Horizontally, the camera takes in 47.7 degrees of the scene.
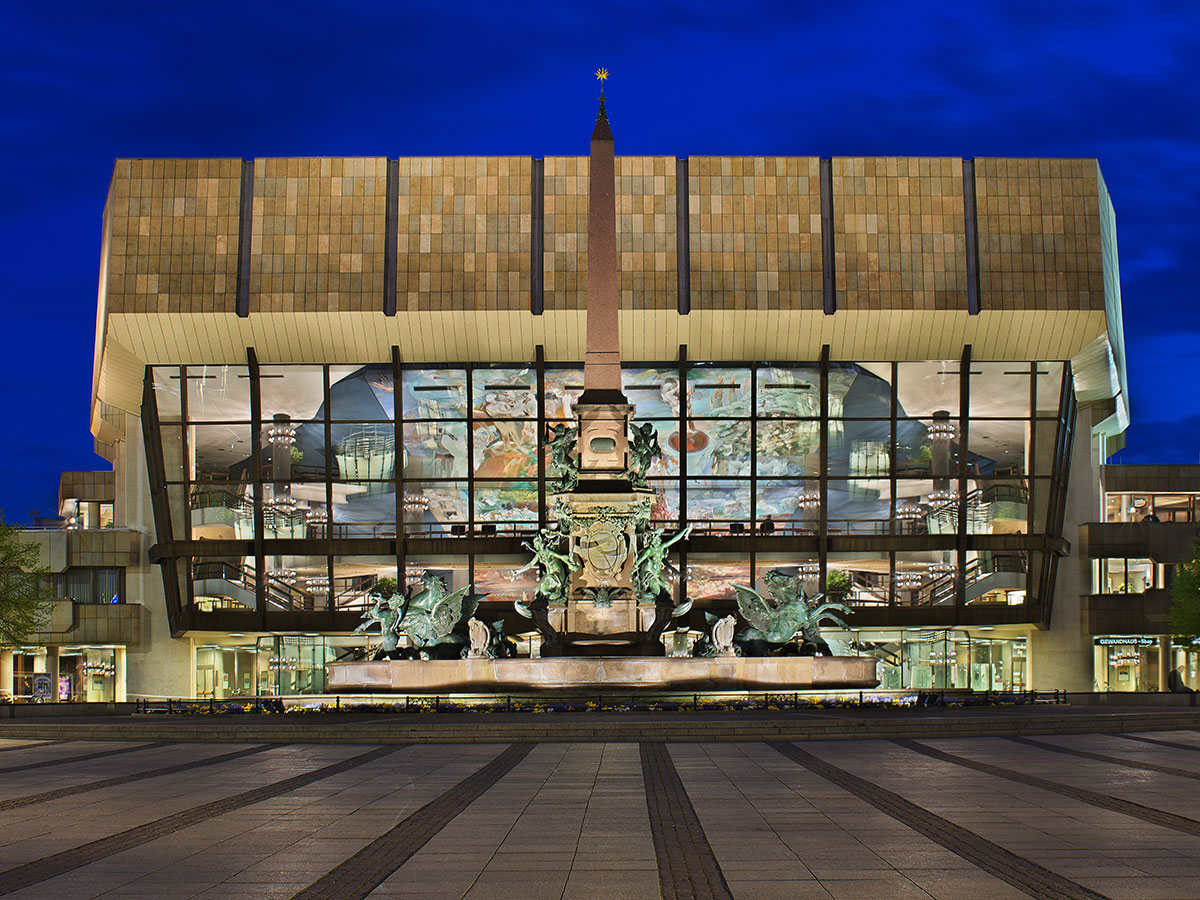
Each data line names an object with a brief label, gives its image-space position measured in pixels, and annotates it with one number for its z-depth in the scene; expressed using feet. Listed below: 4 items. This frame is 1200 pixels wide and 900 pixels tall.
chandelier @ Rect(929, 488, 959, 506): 175.94
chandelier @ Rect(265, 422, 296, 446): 177.68
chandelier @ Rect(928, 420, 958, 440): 176.04
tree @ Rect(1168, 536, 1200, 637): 157.79
